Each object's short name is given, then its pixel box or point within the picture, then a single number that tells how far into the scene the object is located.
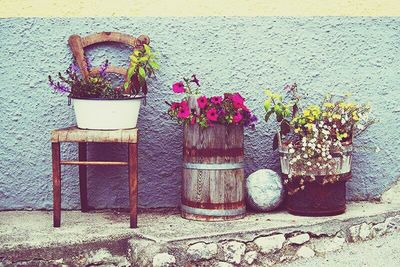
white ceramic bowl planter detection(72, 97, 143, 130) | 4.40
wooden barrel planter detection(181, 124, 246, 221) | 4.56
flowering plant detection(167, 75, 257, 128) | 4.52
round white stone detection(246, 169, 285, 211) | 4.83
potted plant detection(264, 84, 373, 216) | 4.63
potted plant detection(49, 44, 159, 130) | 4.41
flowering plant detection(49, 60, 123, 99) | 4.49
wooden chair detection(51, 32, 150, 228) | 4.32
